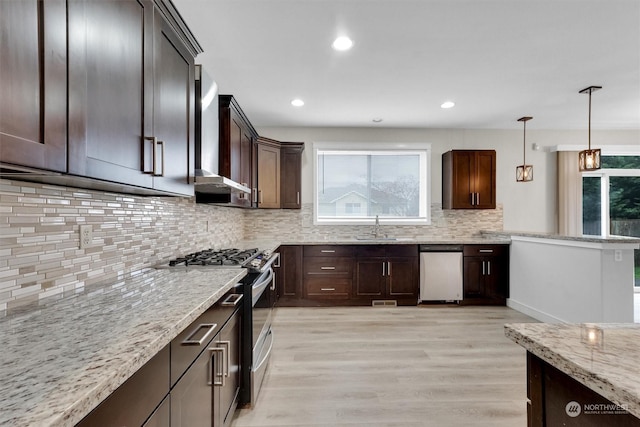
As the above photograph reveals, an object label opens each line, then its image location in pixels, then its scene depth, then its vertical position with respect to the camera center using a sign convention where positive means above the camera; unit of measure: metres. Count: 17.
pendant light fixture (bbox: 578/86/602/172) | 3.17 +0.56
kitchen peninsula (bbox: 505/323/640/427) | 0.57 -0.31
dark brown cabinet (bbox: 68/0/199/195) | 0.93 +0.45
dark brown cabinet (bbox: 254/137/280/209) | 4.21 +0.57
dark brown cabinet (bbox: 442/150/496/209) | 4.57 +0.52
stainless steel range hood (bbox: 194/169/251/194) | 1.99 +0.20
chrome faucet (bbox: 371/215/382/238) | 4.74 -0.23
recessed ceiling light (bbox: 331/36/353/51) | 2.40 +1.33
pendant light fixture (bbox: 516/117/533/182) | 4.11 +0.54
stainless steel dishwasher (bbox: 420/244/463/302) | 4.29 -0.86
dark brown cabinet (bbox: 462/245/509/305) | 4.33 -0.87
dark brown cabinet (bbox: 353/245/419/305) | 4.29 -0.82
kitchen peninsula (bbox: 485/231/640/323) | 2.93 -0.67
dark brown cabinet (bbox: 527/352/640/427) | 0.61 -0.41
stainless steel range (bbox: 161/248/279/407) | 1.94 -0.62
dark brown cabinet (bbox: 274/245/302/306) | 4.25 -0.83
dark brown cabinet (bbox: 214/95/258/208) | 2.81 +0.64
